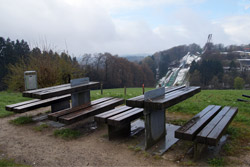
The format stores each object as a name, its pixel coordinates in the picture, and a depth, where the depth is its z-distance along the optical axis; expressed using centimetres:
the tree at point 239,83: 4673
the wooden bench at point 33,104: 503
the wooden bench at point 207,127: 289
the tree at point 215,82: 4963
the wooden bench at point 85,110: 416
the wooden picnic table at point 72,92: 449
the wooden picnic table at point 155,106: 325
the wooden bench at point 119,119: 372
